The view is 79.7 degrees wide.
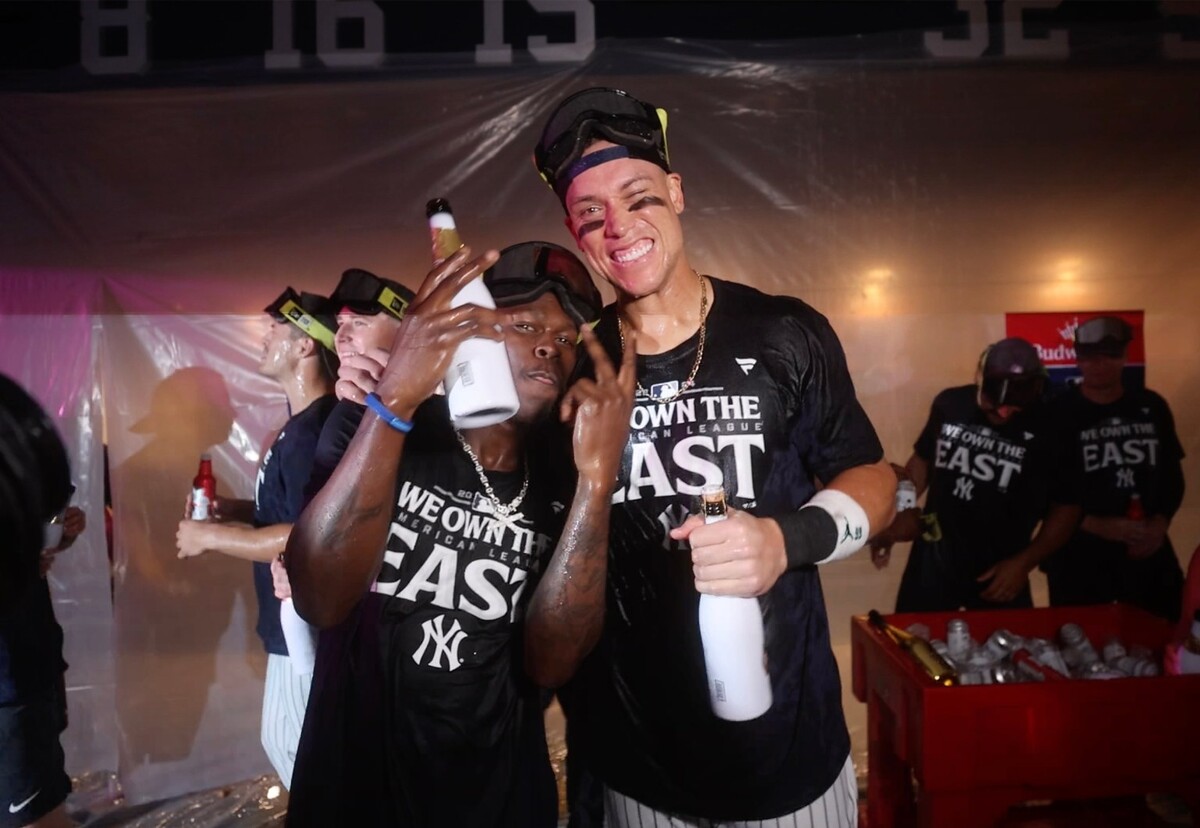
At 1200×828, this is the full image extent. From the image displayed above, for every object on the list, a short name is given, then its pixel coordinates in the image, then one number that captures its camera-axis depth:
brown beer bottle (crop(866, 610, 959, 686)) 2.09
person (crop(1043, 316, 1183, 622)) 3.21
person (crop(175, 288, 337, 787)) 2.55
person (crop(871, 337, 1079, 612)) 3.08
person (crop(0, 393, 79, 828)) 2.52
